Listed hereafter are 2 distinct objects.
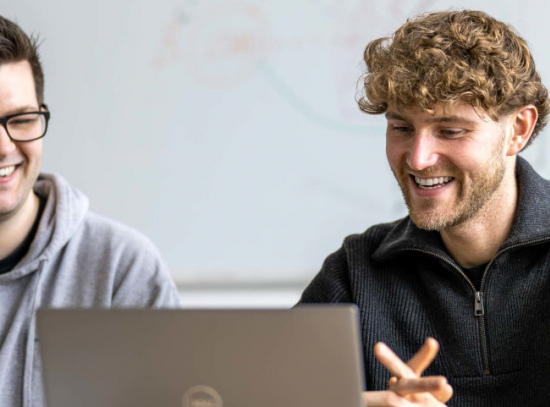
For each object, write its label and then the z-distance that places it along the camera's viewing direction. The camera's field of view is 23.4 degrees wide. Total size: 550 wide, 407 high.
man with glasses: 1.80
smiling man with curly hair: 1.62
